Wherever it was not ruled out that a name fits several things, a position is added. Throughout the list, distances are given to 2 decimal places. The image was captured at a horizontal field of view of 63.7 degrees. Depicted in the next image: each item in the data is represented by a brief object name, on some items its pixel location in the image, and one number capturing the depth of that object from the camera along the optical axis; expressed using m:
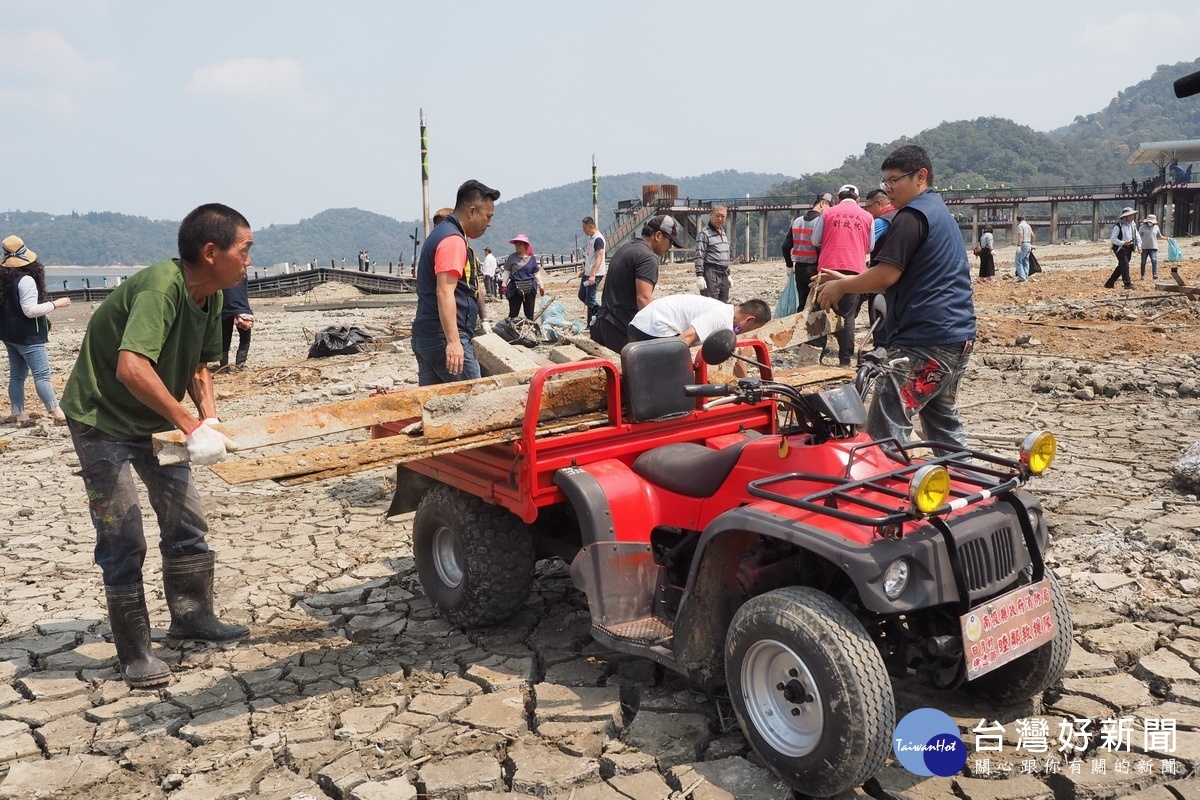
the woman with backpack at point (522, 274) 13.80
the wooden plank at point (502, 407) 3.84
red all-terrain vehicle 2.84
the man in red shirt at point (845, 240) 9.26
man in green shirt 3.88
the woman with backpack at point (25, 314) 8.75
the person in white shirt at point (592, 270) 12.62
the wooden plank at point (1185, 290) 14.41
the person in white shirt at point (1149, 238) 19.06
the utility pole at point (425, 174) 36.50
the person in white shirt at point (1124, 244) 17.23
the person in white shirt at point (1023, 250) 20.78
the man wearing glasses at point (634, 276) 6.26
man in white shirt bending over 5.33
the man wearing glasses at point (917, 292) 4.51
